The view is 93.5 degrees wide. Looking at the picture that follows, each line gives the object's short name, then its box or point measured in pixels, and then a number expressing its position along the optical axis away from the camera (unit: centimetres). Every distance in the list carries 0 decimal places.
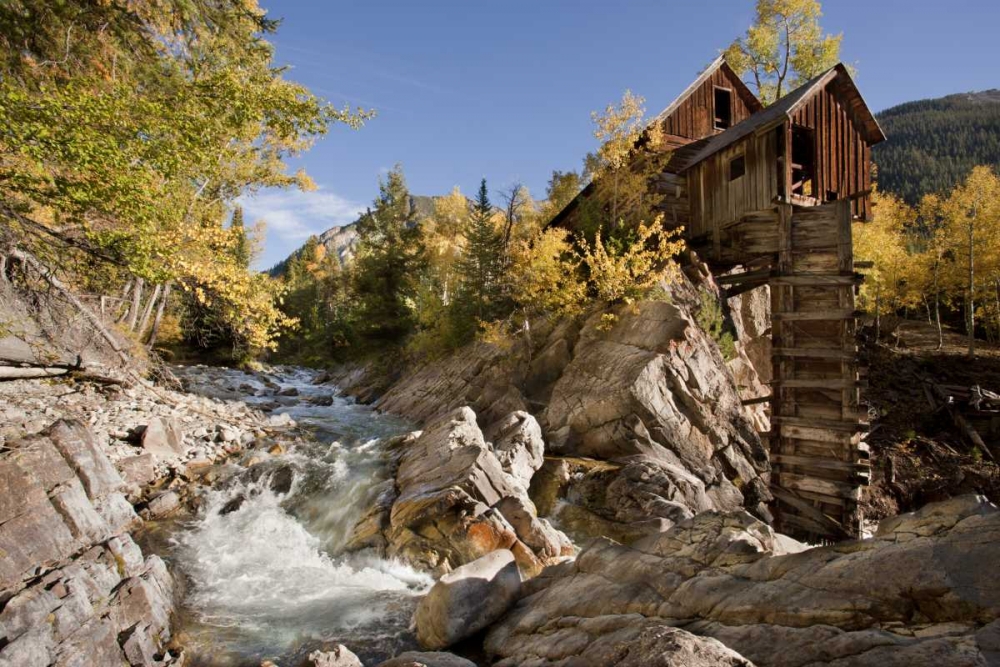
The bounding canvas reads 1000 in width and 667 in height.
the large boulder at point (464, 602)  740
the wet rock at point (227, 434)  1516
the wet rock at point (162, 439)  1301
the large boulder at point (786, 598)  397
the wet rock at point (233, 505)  1197
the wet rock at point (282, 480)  1325
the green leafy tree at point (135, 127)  657
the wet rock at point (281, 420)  1869
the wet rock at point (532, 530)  1034
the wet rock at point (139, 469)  1166
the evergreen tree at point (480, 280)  2516
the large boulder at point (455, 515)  1003
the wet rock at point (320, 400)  2625
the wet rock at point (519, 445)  1341
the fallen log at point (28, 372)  1230
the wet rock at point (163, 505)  1109
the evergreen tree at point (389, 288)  3212
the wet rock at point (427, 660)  612
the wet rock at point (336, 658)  637
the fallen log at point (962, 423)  1969
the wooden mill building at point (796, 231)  1478
